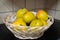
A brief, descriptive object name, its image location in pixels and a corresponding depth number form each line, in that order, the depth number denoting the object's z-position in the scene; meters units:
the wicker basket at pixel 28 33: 0.64
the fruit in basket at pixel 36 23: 0.65
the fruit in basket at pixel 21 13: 0.72
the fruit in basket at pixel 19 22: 0.66
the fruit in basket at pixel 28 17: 0.68
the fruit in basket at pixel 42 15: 0.71
